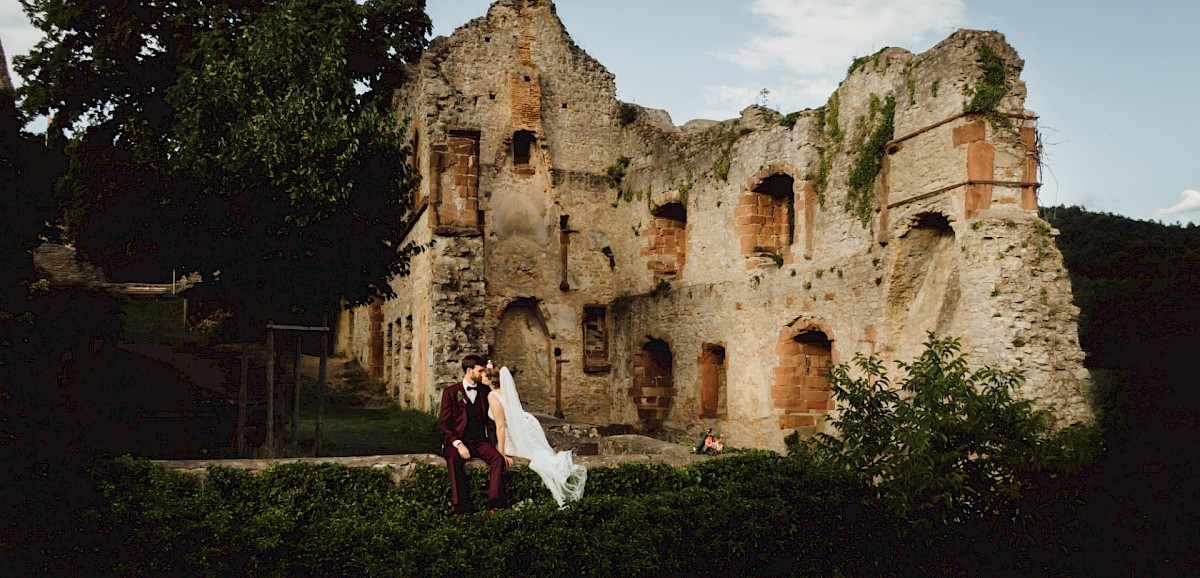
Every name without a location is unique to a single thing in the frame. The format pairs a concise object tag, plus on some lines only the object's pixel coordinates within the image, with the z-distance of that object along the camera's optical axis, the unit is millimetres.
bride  8266
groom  8086
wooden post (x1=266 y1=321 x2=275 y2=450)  11227
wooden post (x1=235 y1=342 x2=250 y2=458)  11164
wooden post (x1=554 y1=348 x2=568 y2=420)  21078
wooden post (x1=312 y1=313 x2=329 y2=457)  11498
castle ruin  12484
